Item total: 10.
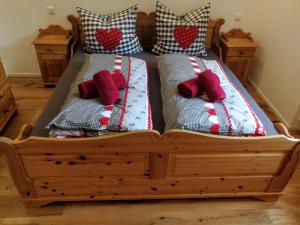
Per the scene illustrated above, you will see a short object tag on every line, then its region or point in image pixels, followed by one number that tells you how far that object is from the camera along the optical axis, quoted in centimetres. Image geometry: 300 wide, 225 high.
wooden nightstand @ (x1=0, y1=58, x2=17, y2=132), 212
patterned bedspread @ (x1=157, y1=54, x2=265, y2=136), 138
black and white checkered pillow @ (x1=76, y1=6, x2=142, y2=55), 232
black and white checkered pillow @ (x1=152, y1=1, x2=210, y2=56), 240
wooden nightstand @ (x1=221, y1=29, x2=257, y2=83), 258
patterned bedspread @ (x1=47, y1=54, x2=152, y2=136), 134
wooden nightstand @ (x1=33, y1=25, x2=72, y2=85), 249
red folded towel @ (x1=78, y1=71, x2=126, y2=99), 152
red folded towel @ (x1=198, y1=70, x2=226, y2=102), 154
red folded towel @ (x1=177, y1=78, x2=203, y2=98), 157
